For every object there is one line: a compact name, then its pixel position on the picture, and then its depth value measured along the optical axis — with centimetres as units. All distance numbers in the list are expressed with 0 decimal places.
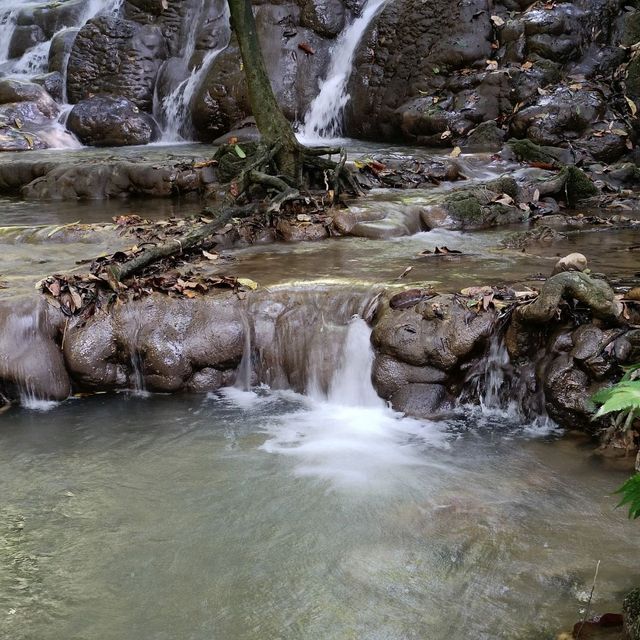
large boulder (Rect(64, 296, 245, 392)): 538
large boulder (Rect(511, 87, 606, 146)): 1119
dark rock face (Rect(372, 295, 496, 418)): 491
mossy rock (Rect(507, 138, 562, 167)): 1025
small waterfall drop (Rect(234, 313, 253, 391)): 548
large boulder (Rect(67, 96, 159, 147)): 1473
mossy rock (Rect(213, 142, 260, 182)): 947
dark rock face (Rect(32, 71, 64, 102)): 1566
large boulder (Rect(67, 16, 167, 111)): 1545
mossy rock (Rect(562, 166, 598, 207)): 909
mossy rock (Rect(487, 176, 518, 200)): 890
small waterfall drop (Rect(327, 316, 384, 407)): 520
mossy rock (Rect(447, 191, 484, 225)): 822
